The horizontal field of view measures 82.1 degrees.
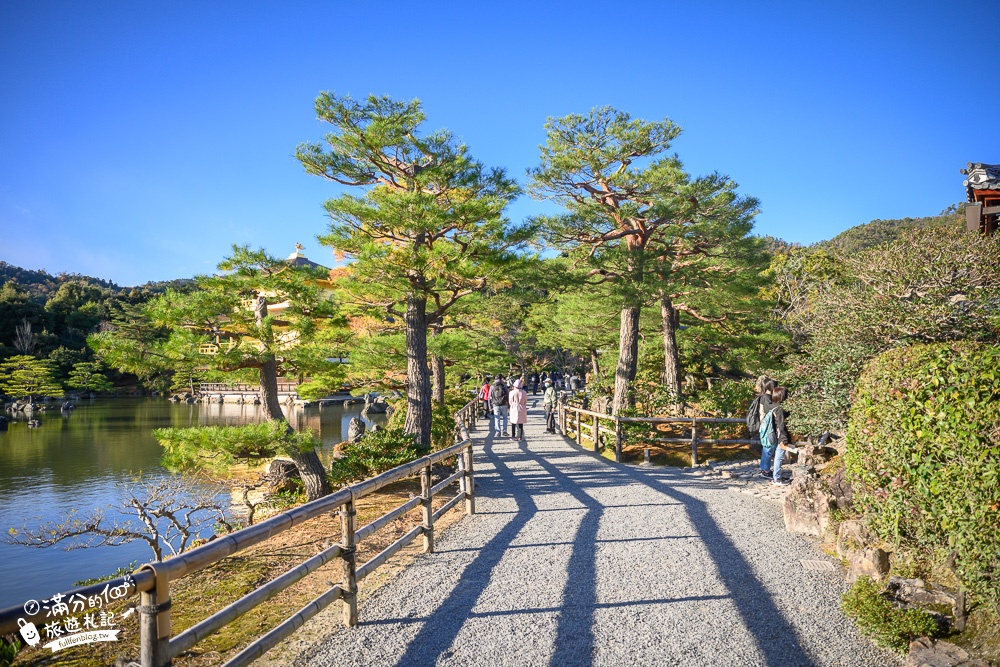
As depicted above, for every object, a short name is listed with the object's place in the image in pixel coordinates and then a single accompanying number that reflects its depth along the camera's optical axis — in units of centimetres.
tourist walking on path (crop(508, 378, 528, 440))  1323
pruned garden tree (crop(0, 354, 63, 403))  3347
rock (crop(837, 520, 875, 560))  439
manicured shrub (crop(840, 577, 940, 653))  326
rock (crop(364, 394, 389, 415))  3419
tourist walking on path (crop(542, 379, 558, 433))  1508
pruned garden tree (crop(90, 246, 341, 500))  674
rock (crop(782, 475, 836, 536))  546
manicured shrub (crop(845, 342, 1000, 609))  288
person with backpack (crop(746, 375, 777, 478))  840
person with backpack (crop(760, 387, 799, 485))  802
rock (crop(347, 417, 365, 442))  1642
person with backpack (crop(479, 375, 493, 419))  1783
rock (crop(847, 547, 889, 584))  401
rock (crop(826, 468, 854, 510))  530
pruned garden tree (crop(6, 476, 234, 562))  753
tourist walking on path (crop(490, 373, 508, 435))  1368
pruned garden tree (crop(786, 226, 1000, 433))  554
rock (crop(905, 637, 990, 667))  290
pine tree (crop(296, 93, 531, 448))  850
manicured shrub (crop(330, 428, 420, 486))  882
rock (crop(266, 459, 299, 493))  1088
